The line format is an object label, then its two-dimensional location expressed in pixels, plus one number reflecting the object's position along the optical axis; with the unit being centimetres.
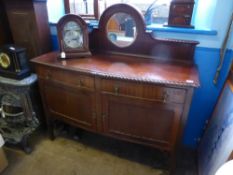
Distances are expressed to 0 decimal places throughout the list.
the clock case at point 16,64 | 143
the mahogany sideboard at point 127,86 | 107
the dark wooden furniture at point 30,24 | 148
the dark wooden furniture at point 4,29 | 162
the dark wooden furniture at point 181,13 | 127
